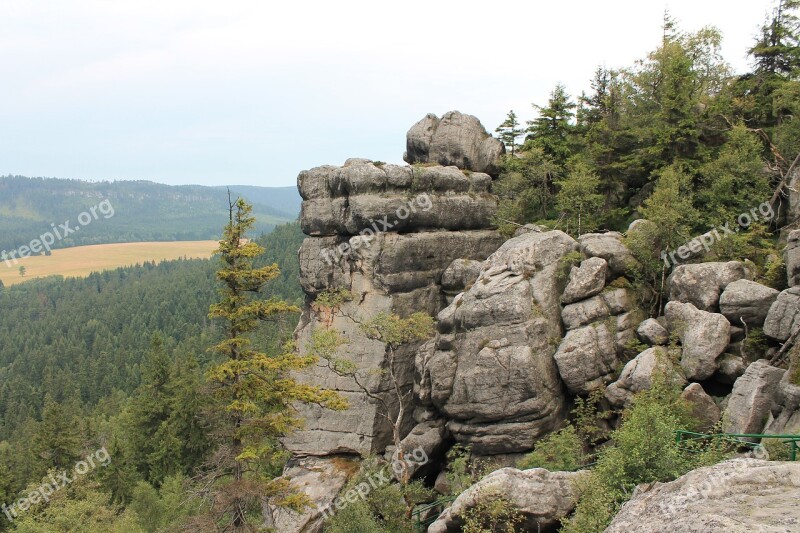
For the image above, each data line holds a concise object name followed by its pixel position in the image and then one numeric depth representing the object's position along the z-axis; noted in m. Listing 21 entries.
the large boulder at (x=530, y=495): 16.19
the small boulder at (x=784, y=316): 19.00
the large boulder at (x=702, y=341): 20.91
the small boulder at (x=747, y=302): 20.99
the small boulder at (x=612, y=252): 25.45
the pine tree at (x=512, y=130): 40.34
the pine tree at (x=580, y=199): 31.38
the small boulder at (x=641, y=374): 20.92
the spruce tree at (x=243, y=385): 20.08
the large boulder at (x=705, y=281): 22.48
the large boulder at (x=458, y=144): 37.84
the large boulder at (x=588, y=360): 23.50
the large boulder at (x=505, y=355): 23.78
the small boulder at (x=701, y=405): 19.92
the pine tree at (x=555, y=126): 36.78
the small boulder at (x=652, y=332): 22.74
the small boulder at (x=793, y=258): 20.38
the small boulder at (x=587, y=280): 24.92
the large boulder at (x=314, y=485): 26.36
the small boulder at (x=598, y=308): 24.50
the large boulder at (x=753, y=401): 17.61
